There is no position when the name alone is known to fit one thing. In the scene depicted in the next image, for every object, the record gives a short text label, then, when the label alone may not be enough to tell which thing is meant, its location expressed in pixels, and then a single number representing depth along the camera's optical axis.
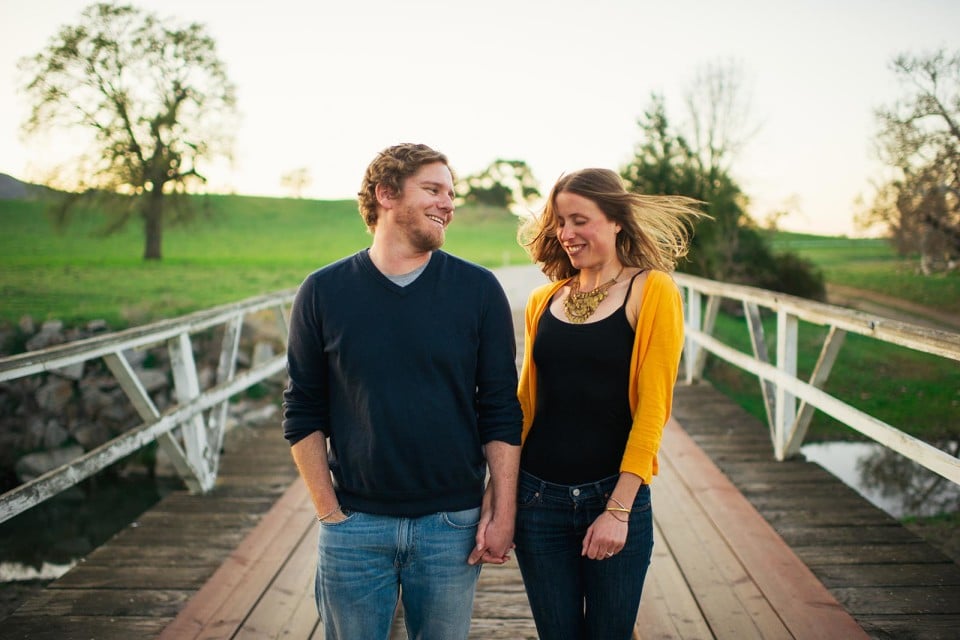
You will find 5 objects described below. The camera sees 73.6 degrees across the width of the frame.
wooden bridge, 2.57
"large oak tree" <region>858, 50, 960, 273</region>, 10.84
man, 1.59
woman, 1.63
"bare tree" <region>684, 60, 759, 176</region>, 20.92
